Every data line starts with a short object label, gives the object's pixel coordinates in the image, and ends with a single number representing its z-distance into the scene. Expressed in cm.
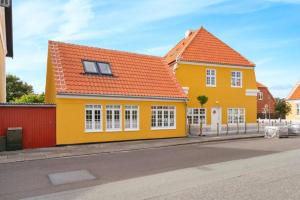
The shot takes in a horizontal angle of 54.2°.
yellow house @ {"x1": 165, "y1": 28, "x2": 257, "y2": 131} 2581
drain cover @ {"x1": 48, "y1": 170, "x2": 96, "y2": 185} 855
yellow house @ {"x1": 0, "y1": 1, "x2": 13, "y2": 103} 2002
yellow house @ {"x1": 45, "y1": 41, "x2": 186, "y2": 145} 1705
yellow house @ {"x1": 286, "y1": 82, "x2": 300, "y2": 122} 4588
